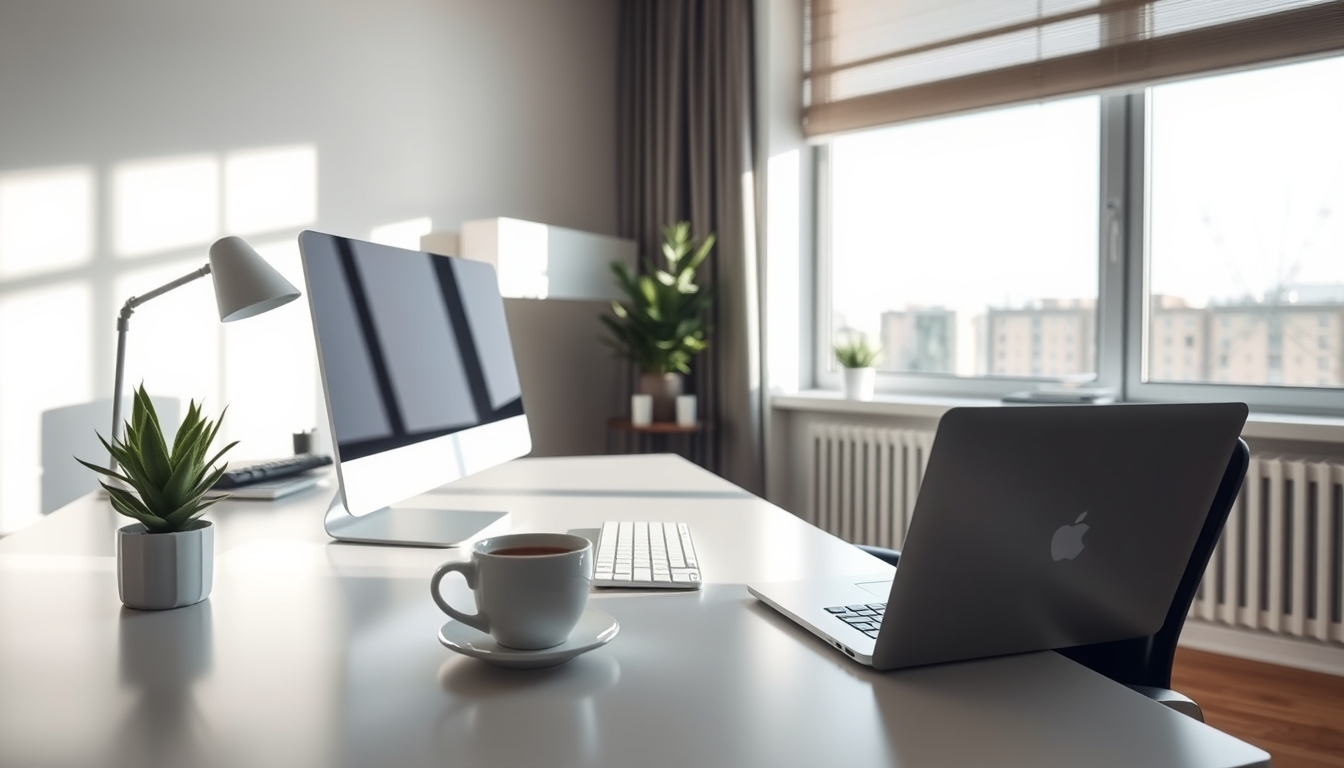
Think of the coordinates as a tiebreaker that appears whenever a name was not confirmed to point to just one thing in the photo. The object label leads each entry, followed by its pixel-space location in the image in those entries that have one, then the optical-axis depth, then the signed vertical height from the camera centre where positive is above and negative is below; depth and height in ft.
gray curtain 11.43 +2.38
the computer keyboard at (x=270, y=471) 5.39 -0.68
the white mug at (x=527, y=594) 2.51 -0.64
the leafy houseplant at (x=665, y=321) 11.07 +0.40
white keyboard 3.42 -0.80
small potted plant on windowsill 11.05 -0.15
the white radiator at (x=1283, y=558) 8.13 -1.80
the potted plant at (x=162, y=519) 3.14 -0.55
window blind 8.60 +3.13
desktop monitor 3.66 -0.11
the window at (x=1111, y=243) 8.90 +1.20
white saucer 2.50 -0.80
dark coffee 2.83 -0.59
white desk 2.09 -0.86
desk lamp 4.20 +0.34
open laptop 2.40 -0.48
